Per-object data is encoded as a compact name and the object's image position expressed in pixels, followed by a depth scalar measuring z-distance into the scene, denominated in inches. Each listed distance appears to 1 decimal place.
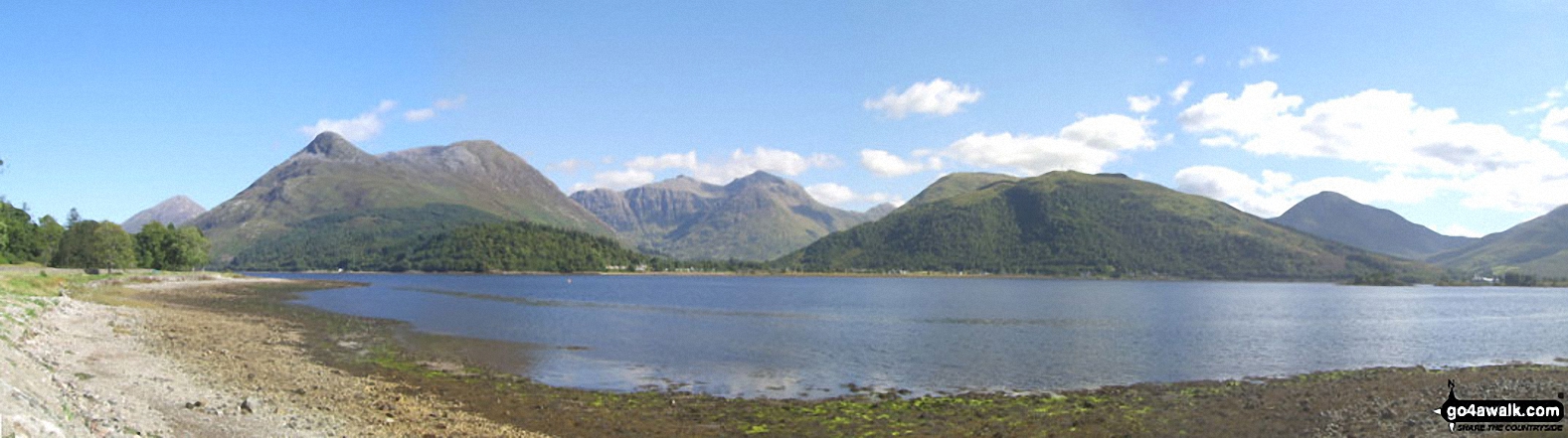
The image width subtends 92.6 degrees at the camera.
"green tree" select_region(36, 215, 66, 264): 5153.1
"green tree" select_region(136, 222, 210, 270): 6314.0
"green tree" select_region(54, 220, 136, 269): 4943.4
